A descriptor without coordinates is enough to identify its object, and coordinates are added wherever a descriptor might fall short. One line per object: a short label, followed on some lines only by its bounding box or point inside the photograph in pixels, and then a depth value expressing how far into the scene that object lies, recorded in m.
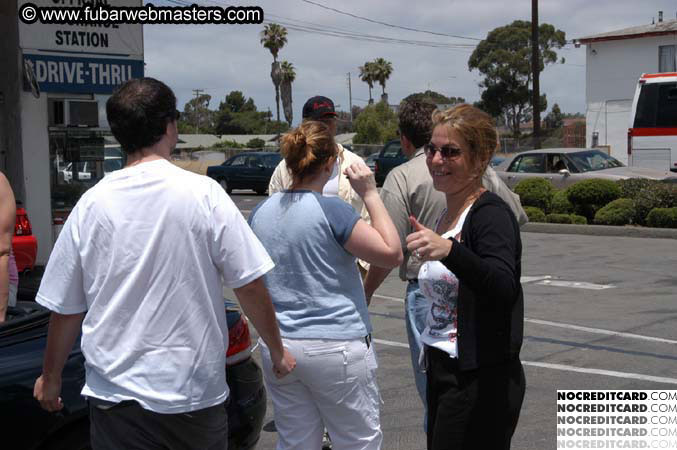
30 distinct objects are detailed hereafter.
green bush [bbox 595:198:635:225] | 16.48
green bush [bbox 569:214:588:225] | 17.17
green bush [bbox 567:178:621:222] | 17.30
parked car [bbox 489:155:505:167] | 30.99
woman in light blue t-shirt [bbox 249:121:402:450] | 3.69
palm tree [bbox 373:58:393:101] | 75.38
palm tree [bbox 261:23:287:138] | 64.44
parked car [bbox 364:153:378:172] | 34.12
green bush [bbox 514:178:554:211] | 18.34
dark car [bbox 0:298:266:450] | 3.75
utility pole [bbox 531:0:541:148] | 29.33
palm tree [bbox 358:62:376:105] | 75.38
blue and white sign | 12.94
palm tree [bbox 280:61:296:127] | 72.50
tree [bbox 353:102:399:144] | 60.28
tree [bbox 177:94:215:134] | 116.16
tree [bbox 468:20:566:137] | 59.59
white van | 22.66
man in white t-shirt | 2.97
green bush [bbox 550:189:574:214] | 17.78
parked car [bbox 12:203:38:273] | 9.97
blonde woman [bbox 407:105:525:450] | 3.00
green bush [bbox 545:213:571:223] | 17.39
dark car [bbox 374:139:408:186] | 29.62
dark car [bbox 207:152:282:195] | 31.64
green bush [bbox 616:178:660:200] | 17.03
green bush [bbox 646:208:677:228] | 15.63
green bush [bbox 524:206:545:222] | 17.80
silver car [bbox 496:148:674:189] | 19.12
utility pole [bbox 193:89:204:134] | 112.84
